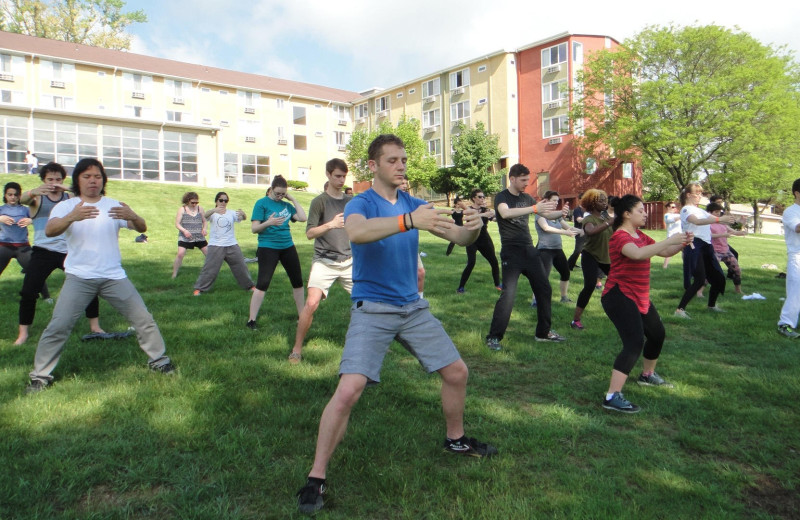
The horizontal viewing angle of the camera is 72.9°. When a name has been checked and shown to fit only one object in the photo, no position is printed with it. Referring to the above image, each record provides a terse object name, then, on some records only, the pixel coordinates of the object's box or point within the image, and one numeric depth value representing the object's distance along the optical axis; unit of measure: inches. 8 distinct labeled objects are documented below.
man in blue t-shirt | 126.2
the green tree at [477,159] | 1824.6
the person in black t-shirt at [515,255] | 263.9
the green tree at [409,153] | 1939.0
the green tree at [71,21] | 2064.1
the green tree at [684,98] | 1422.2
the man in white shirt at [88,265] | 196.5
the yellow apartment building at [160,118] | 1587.1
